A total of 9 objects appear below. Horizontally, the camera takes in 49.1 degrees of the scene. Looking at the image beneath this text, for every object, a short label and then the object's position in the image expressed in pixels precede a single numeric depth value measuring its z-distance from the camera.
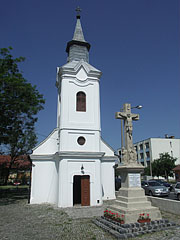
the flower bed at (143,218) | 7.92
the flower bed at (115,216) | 8.01
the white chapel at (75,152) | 15.45
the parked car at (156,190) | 19.59
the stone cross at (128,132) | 9.55
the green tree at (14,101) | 16.59
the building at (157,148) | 61.81
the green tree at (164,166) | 48.65
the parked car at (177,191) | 15.30
